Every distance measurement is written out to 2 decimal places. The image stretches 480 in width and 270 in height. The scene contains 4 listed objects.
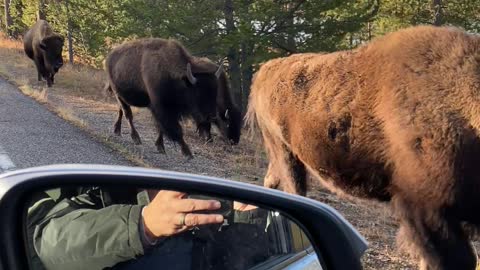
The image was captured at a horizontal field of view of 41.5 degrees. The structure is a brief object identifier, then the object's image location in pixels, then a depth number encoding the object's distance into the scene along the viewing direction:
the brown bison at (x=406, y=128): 4.77
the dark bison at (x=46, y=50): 21.02
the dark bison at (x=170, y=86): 11.67
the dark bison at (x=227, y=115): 13.65
